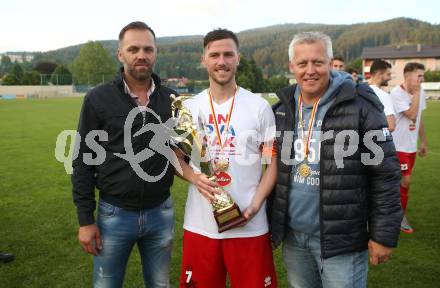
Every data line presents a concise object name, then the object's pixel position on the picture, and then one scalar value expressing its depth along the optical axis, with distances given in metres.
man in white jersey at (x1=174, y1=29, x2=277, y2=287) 3.03
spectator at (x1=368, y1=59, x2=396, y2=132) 5.59
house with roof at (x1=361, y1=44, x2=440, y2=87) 95.25
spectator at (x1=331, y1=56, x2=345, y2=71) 7.05
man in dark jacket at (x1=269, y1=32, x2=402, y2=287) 2.64
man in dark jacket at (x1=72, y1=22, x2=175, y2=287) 3.06
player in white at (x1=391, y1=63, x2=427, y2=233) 5.96
